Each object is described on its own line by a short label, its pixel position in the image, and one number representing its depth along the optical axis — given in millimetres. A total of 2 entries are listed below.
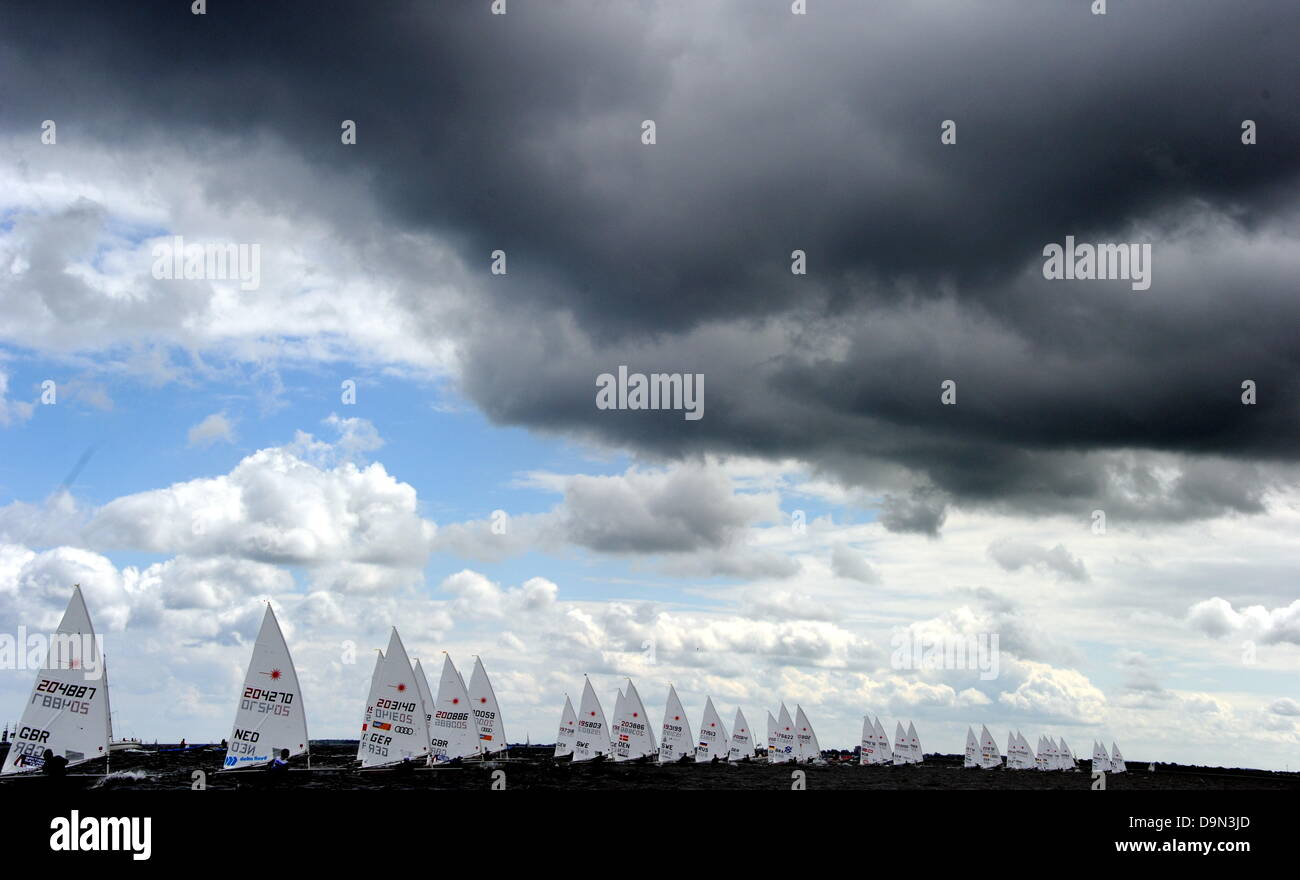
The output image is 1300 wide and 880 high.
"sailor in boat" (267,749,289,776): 73181
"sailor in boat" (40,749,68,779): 64125
